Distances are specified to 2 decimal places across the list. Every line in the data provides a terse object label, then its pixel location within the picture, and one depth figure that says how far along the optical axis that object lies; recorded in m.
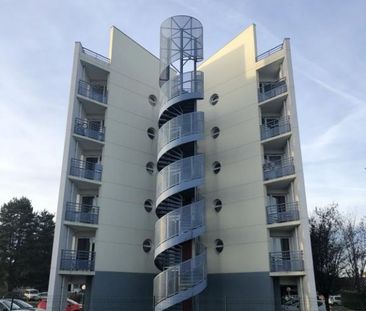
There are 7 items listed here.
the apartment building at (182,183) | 19.03
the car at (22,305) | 18.17
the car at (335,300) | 42.86
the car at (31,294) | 44.38
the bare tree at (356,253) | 33.31
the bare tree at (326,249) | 28.66
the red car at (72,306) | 21.35
